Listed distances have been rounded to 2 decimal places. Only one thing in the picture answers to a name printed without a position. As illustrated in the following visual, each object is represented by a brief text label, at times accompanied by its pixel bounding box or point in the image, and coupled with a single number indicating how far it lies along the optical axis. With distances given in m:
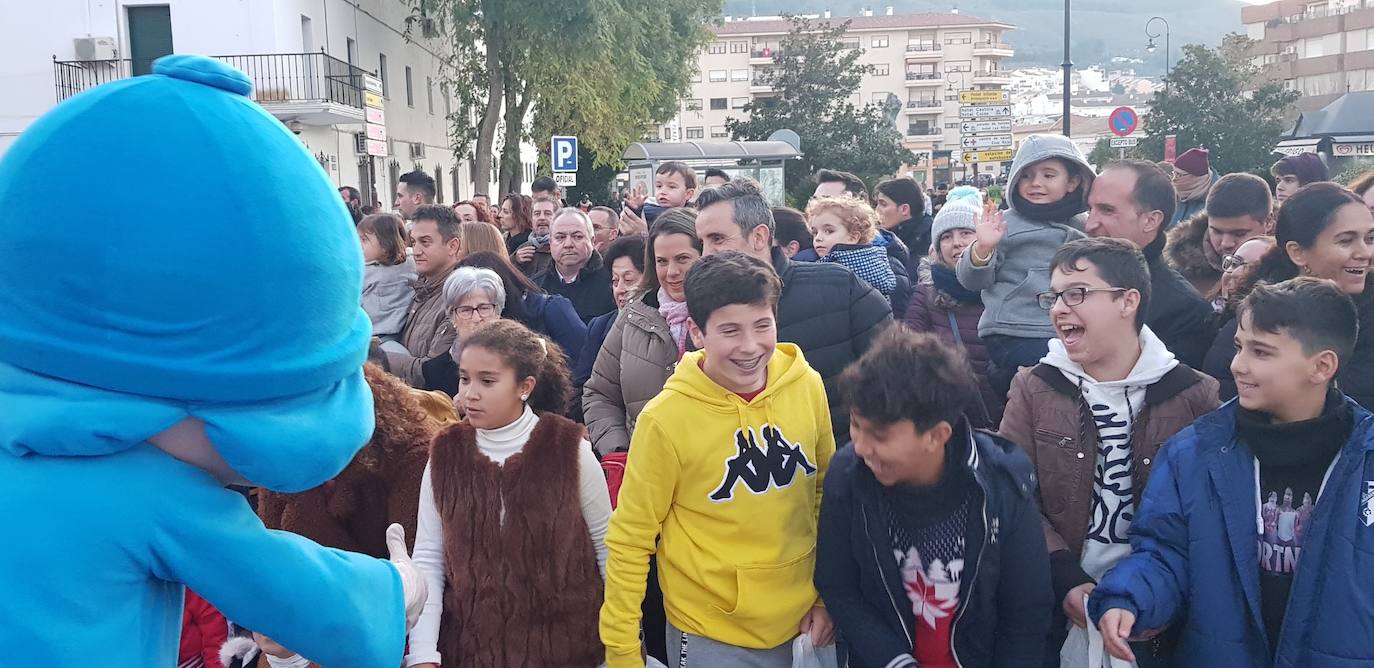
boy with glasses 3.40
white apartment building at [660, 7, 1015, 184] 119.38
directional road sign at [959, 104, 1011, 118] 16.12
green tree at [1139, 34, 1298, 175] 21.66
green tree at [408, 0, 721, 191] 26.61
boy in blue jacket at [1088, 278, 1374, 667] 2.89
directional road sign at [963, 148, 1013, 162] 15.95
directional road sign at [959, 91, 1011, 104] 16.03
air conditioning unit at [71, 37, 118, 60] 26.11
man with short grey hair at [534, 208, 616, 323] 7.09
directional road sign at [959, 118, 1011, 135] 16.05
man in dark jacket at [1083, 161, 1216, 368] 4.24
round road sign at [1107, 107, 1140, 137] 17.27
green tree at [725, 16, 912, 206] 37.47
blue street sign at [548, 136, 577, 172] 17.69
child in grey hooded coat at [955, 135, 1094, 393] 4.45
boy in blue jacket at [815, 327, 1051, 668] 3.02
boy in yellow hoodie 3.41
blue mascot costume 1.52
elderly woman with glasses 5.43
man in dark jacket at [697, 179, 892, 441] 4.26
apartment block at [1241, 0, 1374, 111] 71.94
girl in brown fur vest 3.66
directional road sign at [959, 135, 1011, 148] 15.85
